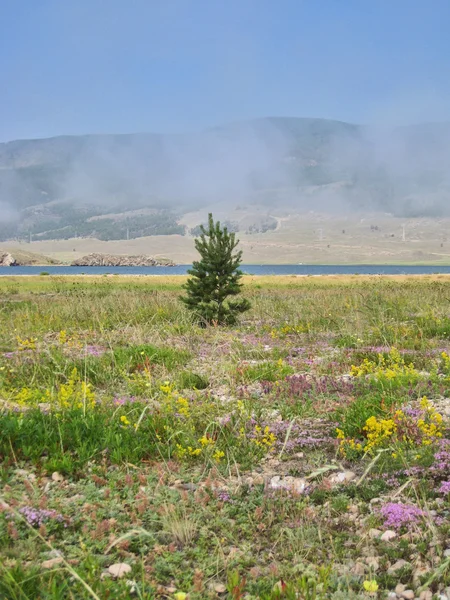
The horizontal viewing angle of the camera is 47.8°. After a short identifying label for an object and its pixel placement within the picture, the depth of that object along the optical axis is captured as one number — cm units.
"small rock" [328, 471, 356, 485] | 577
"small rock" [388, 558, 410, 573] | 418
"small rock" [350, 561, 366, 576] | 418
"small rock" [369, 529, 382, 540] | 467
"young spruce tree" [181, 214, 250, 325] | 1950
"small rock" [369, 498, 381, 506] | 530
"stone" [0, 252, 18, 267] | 15775
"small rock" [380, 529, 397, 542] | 463
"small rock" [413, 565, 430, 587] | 402
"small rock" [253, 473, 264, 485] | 587
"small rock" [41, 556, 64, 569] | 404
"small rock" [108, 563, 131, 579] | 408
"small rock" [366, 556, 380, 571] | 421
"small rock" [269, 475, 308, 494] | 549
